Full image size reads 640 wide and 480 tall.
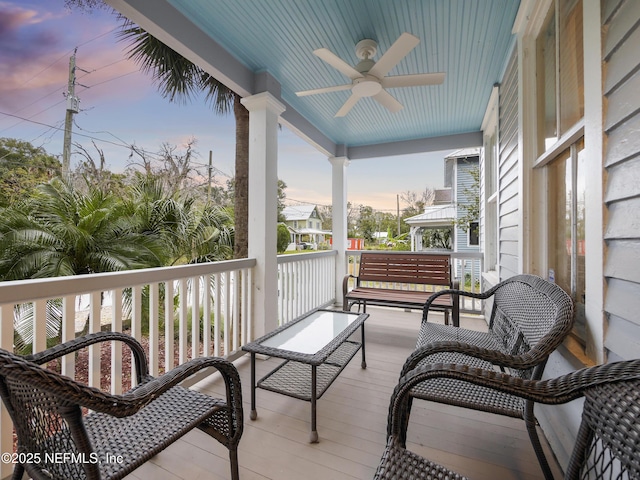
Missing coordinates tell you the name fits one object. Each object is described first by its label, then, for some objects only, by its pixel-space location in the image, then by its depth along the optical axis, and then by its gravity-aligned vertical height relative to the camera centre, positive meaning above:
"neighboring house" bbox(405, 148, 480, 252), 7.25 +0.94
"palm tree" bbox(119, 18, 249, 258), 3.22 +2.02
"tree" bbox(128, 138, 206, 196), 9.21 +2.54
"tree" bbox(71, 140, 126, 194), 7.44 +1.81
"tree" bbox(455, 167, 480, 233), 5.50 +0.67
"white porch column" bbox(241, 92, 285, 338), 2.80 +0.42
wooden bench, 3.19 -0.51
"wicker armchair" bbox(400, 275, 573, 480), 1.19 -0.49
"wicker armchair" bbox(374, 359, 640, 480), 0.67 -0.46
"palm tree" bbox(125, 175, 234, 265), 4.27 +0.25
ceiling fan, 2.18 +1.41
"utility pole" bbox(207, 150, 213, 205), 10.54 +2.74
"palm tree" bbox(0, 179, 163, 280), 2.78 +0.01
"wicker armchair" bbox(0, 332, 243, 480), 0.75 -0.63
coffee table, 1.69 -0.69
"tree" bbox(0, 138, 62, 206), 5.50 +1.57
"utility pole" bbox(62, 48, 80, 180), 7.15 +3.46
